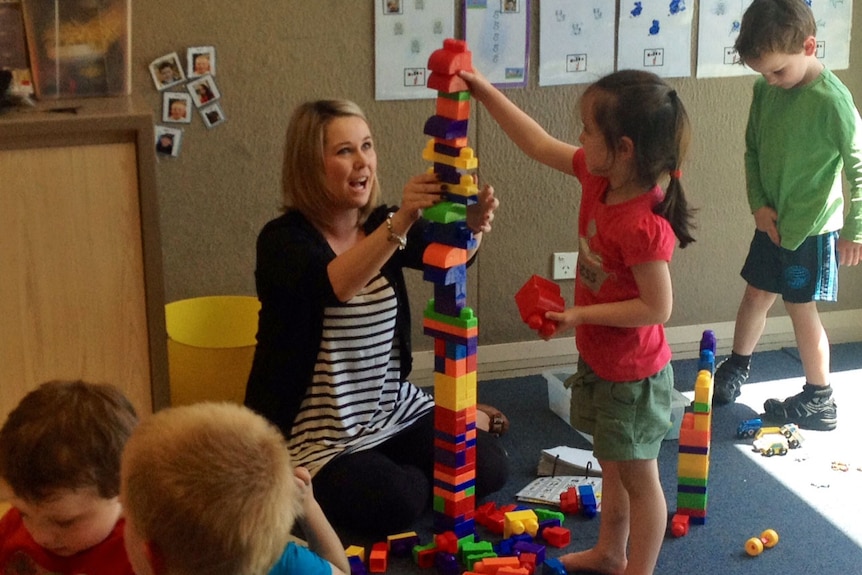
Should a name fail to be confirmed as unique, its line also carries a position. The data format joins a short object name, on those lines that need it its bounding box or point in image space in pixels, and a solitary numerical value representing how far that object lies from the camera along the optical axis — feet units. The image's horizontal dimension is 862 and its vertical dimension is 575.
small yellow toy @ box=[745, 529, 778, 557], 7.38
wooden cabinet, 6.81
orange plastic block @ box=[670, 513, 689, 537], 7.62
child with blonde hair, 3.76
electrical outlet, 10.48
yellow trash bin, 8.59
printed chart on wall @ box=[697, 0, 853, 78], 10.28
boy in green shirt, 8.71
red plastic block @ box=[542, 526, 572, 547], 7.53
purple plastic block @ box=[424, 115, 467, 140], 6.48
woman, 7.32
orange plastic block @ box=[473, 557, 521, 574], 7.00
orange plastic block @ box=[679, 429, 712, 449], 7.64
